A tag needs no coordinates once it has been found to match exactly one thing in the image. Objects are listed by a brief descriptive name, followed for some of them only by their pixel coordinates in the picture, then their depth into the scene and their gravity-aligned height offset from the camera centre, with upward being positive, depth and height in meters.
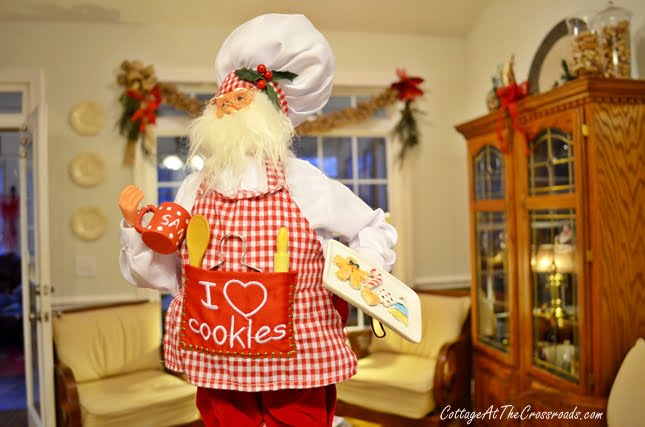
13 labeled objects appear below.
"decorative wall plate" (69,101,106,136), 3.67 +0.71
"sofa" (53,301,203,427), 2.92 -0.82
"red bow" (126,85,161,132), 3.66 +0.79
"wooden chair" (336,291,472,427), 3.21 -0.92
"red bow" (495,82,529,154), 2.80 +0.57
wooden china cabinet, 2.33 -0.11
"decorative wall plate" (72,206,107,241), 3.68 +0.05
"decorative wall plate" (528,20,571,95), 3.10 +0.88
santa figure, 1.17 -0.05
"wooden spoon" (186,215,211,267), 1.21 -0.02
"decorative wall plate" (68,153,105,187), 3.68 +0.39
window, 4.14 +0.50
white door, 2.93 -0.21
